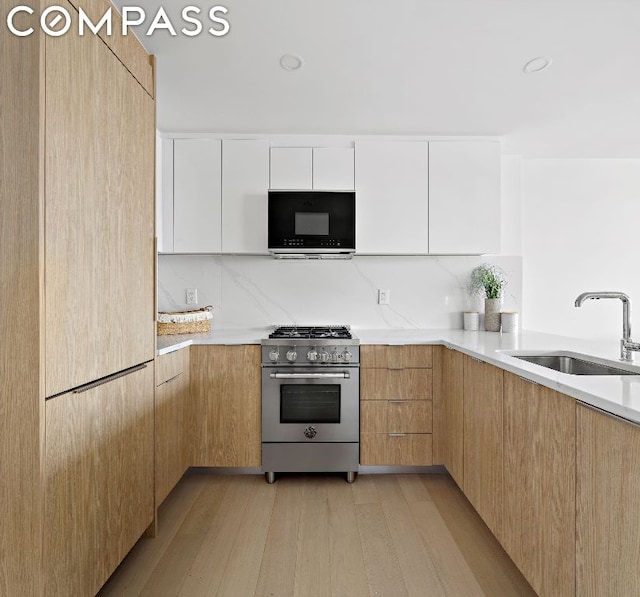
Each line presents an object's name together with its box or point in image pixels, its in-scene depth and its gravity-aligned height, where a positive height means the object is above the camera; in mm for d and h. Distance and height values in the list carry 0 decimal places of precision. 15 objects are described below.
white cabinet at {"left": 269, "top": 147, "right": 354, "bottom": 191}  3307 +891
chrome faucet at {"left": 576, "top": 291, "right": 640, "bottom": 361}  1941 -79
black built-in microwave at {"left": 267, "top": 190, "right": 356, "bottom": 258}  3152 +514
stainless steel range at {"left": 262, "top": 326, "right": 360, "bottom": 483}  2945 -669
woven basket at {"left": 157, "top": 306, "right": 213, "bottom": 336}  3119 -195
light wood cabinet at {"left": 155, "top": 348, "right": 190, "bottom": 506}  2359 -655
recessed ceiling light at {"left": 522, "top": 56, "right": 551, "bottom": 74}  2348 +1169
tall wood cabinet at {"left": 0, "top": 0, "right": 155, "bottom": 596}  1291 -23
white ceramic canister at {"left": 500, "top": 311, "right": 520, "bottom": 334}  3332 -165
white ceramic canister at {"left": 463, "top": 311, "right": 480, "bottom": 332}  3490 -166
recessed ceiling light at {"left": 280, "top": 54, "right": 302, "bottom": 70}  2327 +1167
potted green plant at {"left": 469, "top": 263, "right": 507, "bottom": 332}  3453 +75
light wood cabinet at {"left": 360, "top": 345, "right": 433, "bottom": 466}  2975 -696
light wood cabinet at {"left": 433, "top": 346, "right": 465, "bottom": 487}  2600 -669
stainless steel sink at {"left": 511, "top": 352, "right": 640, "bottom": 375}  1938 -294
